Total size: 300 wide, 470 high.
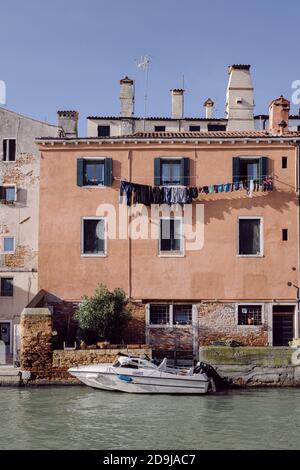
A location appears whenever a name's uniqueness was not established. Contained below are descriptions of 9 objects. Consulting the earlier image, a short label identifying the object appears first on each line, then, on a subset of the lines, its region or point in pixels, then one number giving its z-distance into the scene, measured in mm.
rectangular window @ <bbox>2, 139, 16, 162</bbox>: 32312
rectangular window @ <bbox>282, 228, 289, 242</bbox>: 27656
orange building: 27484
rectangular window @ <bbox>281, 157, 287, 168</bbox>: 27889
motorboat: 22703
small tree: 25703
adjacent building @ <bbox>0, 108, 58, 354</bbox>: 31281
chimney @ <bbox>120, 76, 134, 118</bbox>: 40250
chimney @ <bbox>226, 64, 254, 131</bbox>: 38250
